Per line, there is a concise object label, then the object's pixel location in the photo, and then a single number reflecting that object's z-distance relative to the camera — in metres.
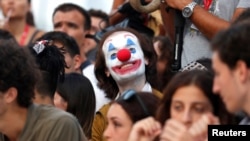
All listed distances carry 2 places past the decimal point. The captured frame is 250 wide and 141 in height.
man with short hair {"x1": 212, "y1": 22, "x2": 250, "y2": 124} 7.10
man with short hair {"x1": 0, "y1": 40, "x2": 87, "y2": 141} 9.58
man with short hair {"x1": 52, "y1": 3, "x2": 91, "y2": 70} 15.86
